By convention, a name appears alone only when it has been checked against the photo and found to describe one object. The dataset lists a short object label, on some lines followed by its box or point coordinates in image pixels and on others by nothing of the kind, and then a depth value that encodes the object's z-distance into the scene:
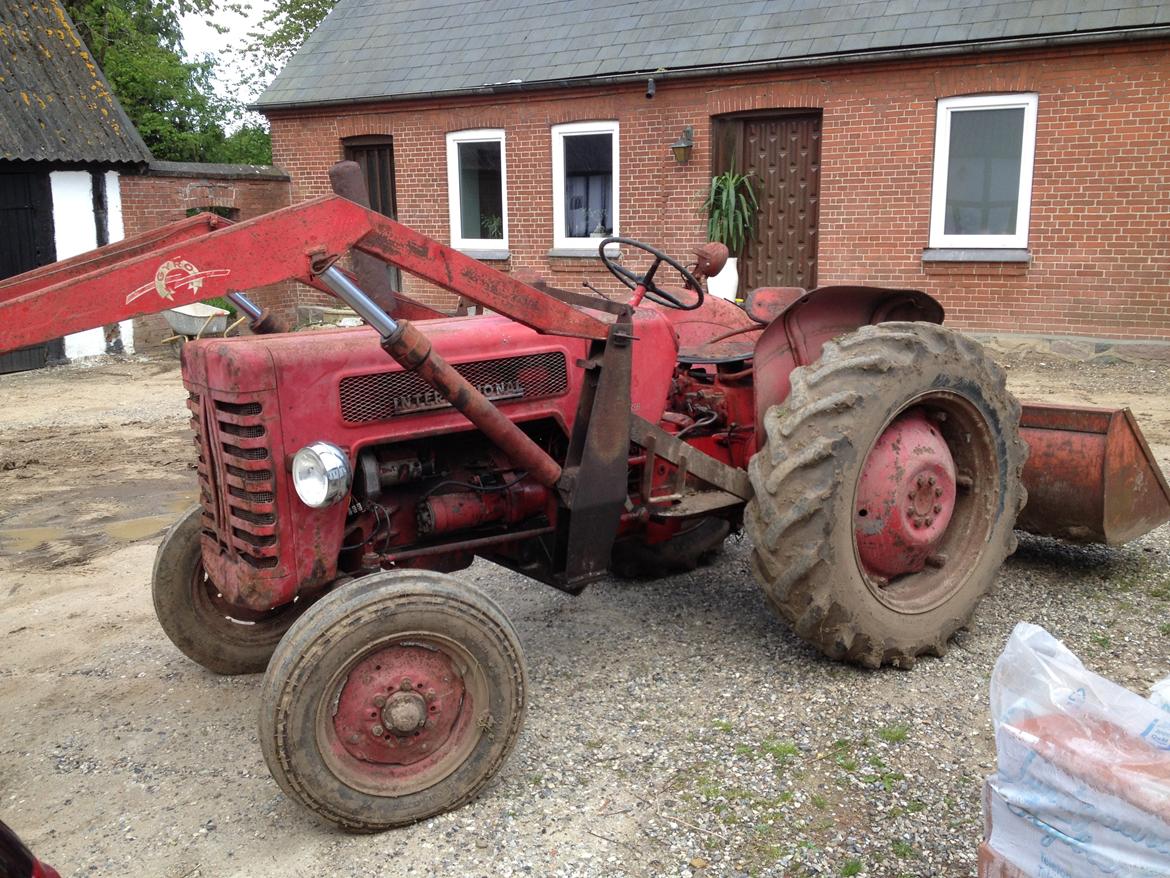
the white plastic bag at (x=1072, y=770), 1.80
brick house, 10.07
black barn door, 11.77
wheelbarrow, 11.81
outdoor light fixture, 12.12
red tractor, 2.60
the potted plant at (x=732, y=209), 12.08
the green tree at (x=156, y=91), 19.53
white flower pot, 11.12
